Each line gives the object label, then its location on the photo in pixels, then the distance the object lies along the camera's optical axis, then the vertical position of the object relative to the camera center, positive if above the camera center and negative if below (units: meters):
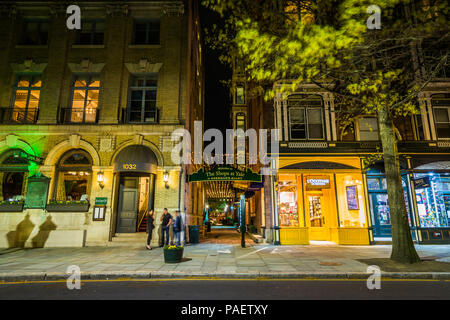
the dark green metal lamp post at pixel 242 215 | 12.39 -0.42
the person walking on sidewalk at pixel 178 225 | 12.35 -0.90
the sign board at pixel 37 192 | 12.90 +0.77
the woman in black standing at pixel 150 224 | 11.76 -0.84
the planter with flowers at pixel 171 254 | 8.27 -1.57
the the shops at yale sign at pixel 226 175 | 12.78 +1.68
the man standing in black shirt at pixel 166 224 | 11.70 -0.80
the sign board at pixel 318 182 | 14.02 +1.39
